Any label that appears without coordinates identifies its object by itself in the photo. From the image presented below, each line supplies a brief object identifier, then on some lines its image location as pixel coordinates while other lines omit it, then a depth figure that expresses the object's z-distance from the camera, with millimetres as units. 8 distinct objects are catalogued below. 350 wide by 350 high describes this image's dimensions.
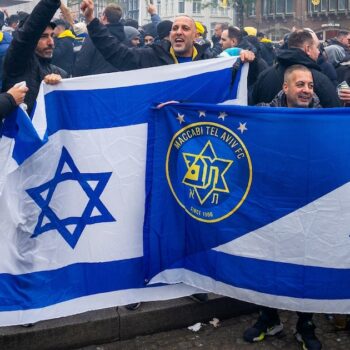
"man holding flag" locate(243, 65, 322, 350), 3777
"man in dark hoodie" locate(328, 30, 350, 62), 9391
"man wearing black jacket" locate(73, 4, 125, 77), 6254
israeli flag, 3426
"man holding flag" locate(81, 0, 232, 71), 4520
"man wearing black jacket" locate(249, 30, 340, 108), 4250
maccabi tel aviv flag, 3377
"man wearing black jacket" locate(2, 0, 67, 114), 3572
